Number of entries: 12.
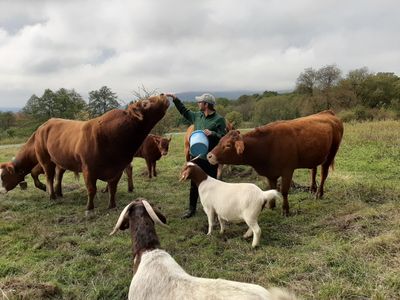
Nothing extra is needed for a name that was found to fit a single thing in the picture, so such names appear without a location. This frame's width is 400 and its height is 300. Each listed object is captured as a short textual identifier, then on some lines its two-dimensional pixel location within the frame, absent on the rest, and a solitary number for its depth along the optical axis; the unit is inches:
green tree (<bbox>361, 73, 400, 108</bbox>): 1701.5
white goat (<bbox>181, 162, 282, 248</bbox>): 227.3
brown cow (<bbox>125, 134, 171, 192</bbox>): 506.1
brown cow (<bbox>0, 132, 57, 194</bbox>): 407.2
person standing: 289.4
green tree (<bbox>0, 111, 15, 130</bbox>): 2323.8
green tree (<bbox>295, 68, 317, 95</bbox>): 1939.0
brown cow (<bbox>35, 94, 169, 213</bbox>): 285.4
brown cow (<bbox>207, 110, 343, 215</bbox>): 284.8
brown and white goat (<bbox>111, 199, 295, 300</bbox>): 104.6
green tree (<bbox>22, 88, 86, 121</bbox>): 1951.3
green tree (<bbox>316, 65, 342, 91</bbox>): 1871.3
